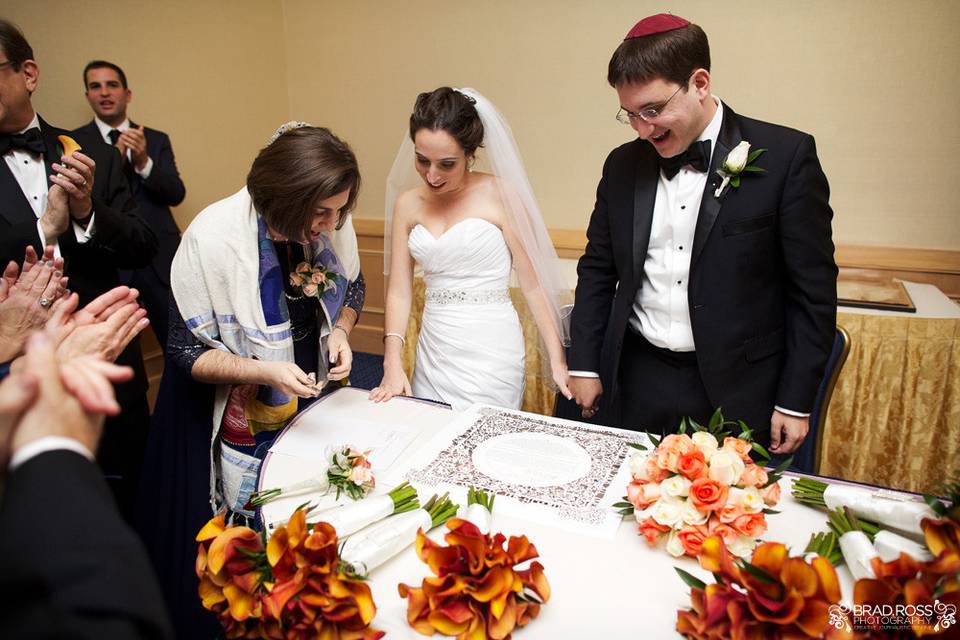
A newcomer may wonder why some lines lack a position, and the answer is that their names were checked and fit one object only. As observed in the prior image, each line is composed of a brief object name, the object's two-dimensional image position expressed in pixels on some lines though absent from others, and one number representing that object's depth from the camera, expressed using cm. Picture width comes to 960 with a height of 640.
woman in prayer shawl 188
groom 186
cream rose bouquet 125
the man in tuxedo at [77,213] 222
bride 251
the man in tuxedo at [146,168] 381
